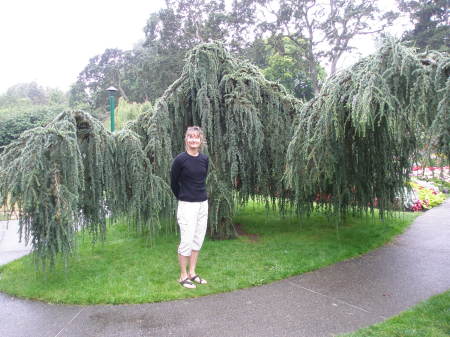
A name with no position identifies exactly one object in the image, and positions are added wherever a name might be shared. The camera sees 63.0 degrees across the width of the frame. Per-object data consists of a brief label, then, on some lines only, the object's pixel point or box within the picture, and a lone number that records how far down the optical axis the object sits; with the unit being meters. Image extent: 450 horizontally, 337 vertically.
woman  4.18
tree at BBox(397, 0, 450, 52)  26.74
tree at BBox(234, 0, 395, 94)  26.27
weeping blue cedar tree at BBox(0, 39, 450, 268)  4.04
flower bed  9.75
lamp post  12.40
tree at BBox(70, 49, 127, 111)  43.28
